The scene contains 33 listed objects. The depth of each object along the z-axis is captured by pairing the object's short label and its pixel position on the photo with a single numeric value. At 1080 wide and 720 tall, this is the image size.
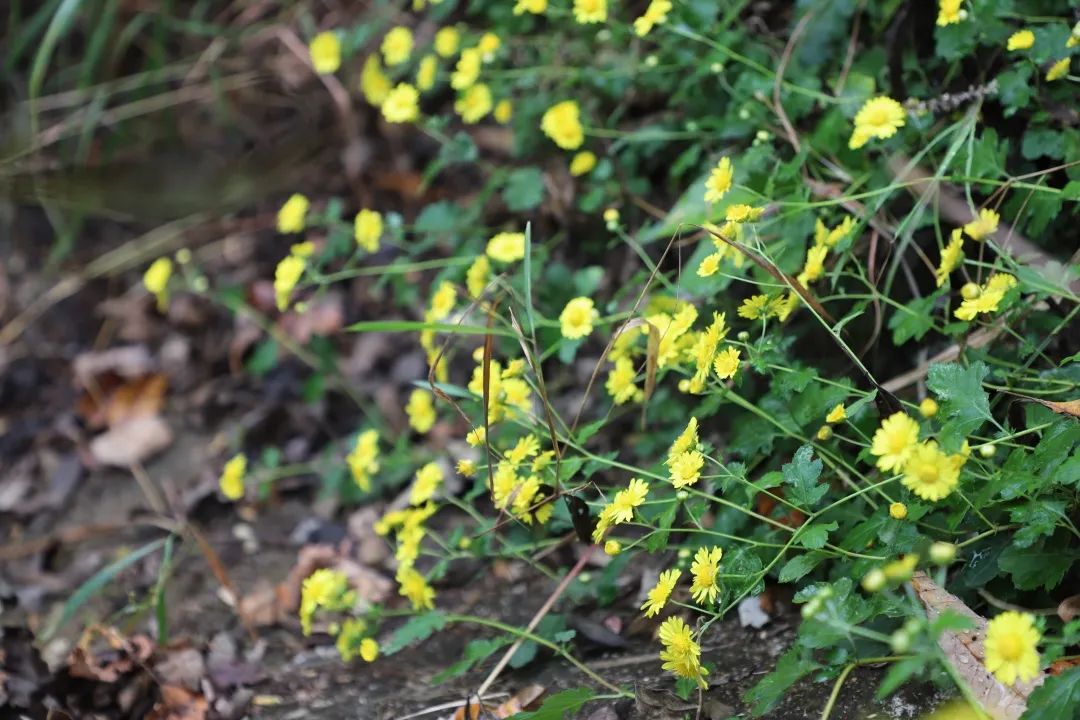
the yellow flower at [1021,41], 1.49
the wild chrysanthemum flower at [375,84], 1.79
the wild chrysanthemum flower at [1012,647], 1.32
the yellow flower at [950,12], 1.49
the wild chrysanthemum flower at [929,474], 1.35
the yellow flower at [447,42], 1.70
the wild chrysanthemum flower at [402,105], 1.68
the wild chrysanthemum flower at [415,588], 1.51
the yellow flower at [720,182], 1.48
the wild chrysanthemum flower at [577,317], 1.51
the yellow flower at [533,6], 1.59
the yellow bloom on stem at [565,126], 1.63
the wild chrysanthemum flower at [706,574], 1.40
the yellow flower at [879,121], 1.48
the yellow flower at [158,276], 1.77
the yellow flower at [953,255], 1.45
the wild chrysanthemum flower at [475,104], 1.67
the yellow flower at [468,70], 1.65
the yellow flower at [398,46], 1.74
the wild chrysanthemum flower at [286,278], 1.66
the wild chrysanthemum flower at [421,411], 1.59
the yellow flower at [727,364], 1.43
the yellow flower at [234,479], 1.65
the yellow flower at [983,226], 1.43
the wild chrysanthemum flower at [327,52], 1.78
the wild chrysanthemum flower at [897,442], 1.36
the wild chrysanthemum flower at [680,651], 1.39
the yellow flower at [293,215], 1.72
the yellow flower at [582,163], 1.65
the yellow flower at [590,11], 1.56
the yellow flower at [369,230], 1.68
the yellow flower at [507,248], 1.59
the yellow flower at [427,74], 1.70
